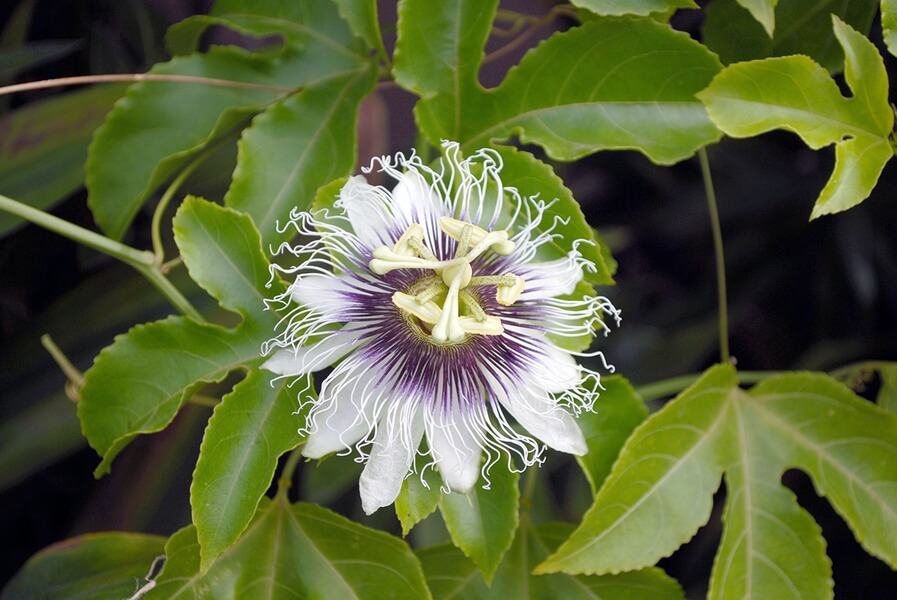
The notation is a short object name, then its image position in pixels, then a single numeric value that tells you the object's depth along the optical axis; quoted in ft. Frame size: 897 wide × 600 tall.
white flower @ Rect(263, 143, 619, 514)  1.50
